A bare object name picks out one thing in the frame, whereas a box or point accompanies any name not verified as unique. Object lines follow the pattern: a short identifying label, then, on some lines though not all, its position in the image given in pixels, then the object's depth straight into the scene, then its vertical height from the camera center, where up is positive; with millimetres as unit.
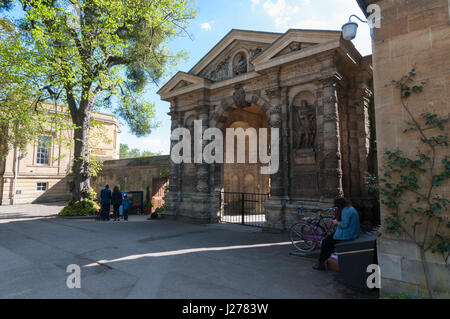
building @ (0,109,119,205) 21125 -6
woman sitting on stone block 4773 -1061
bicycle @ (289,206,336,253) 6074 -1452
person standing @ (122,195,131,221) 12102 -1491
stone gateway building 7898 +2444
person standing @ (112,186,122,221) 11961 -1210
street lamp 5230 +3111
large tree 11375 +6698
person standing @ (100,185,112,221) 11531 -1212
